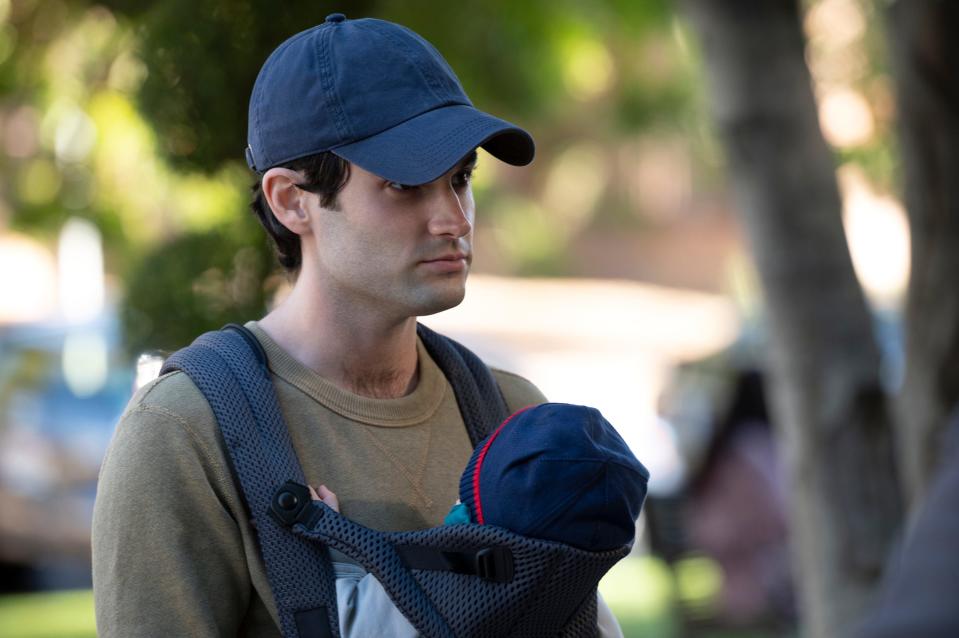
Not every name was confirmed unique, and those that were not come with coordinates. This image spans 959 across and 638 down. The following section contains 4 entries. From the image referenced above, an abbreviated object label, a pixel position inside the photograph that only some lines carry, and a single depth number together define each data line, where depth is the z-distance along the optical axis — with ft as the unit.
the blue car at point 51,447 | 63.05
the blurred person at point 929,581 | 7.03
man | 12.80
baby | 12.28
